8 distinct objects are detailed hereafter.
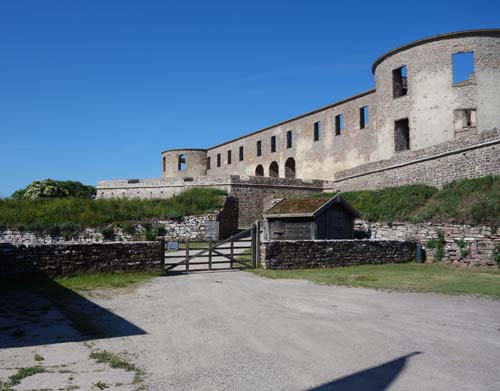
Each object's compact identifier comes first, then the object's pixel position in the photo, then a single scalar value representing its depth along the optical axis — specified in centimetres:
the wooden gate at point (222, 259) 1529
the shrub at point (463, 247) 1709
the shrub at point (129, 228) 2531
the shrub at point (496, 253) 1609
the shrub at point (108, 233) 2497
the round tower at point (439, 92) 2655
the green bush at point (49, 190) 4762
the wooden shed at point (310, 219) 1992
